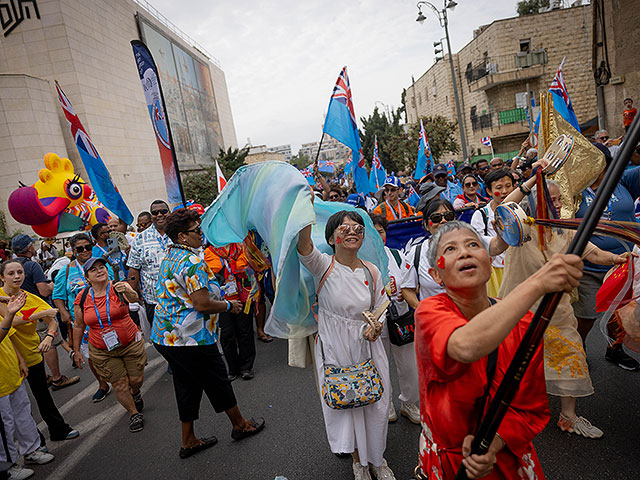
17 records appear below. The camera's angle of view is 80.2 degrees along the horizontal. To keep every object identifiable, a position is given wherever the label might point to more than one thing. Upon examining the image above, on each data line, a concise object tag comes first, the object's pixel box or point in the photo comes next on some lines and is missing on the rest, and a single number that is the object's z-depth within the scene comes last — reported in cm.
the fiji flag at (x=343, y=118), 660
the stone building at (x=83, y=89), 1797
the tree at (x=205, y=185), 2485
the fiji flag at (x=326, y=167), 1282
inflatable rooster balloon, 634
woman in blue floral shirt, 300
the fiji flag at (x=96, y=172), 598
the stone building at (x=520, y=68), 2439
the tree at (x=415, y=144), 2384
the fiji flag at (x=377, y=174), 1034
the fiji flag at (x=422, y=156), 1021
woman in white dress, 253
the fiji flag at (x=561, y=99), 533
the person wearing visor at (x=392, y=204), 615
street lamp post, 1469
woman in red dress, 131
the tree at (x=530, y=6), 3069
